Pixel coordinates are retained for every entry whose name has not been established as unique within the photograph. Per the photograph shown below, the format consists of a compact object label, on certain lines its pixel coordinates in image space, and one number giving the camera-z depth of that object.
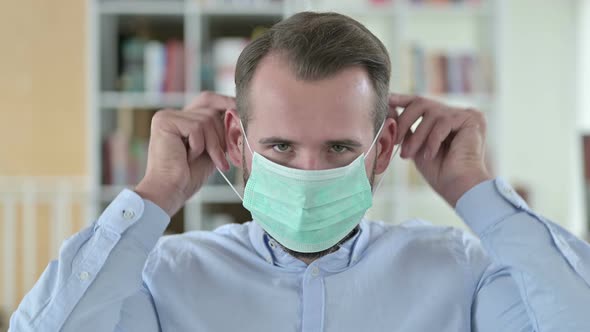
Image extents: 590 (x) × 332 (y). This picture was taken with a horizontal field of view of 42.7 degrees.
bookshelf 3.88
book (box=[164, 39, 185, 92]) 3.93
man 1.31
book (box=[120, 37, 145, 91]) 3.93
